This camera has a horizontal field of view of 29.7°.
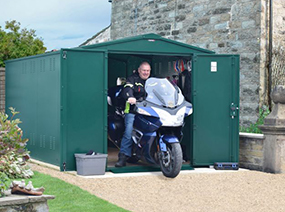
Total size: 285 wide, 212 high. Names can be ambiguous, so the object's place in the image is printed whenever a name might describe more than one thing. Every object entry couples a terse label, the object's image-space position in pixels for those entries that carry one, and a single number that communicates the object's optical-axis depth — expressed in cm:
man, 921
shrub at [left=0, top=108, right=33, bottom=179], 836
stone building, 1295
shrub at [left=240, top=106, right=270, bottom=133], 1194
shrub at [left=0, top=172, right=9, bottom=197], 525
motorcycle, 863
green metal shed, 912
